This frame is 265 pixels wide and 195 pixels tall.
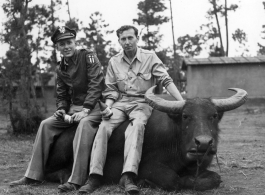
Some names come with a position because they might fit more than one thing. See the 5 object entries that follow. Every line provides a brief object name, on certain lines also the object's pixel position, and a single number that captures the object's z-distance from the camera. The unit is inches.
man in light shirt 212.7
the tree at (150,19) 1435.8
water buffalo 197.2
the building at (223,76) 990.4
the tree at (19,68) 522.3
